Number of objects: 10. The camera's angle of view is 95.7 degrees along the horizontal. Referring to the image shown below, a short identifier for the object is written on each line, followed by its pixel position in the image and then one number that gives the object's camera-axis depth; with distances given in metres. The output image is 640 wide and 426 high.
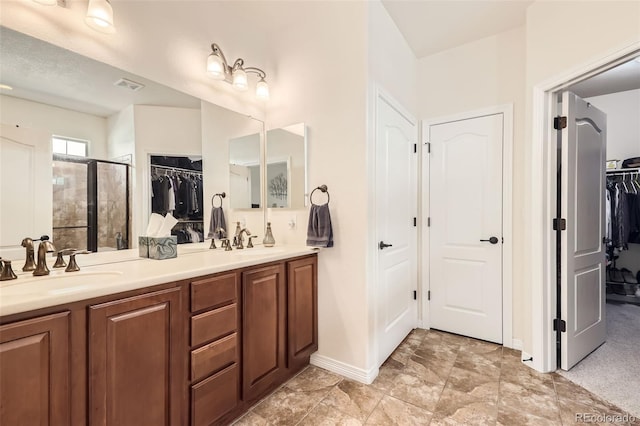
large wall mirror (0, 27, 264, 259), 1.33
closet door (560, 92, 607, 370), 2.13
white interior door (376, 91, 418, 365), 2.27
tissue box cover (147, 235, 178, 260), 1.73
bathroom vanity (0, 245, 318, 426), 0.96
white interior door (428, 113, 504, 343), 2.65
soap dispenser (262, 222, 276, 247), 2.40
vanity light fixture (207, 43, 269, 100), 2.08
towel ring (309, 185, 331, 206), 2.22
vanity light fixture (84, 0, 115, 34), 1.47
